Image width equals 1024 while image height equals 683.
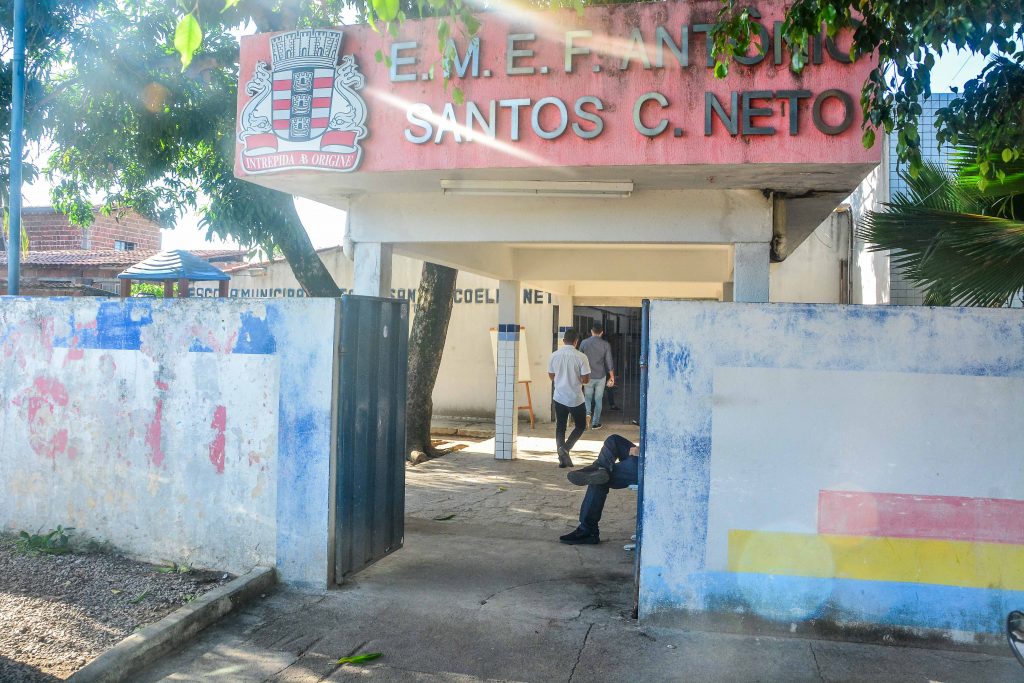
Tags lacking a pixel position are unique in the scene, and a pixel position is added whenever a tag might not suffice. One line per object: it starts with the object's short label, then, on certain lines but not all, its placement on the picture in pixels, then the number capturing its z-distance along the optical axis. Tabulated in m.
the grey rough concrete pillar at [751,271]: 6.45
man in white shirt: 11.02
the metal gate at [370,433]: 5.80
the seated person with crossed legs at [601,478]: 6.57
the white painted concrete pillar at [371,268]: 7.20
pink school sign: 5.61
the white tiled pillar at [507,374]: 11.55
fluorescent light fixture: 6.40
